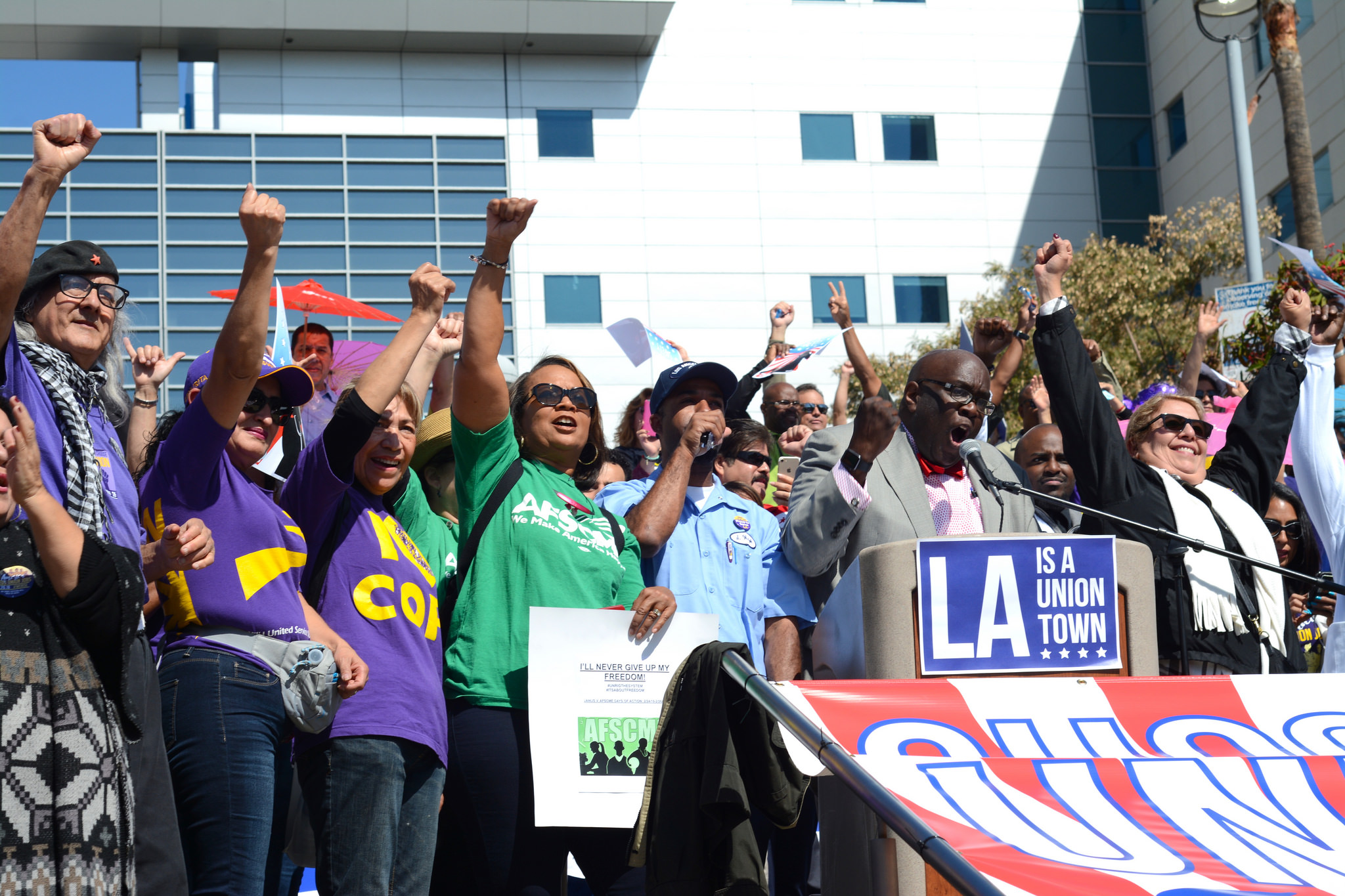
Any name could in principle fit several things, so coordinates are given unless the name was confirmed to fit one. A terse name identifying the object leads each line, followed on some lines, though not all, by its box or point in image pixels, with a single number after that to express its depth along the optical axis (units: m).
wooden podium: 3.22
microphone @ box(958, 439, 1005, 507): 4.27
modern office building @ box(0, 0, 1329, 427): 28.50
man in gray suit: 4.52
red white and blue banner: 2.61
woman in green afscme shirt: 3.96
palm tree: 17.42
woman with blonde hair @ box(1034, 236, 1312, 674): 4.87
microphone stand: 4.07
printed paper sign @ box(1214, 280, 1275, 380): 10.76
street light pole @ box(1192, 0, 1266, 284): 14.08
